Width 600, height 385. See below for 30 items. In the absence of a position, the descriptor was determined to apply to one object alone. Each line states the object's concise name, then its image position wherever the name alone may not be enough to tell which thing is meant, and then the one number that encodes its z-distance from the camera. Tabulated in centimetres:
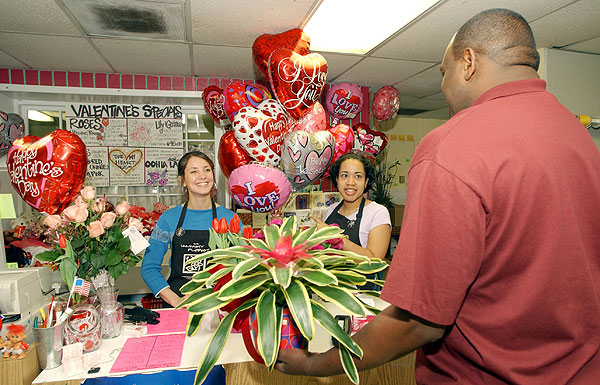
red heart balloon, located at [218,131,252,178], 285
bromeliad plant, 71
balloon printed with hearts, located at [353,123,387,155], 376
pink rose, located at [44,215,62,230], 132
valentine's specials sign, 385
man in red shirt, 61
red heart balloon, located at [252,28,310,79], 258
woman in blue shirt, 186
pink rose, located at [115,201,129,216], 146
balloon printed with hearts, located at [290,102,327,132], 291
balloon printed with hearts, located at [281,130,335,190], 256
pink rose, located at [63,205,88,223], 132
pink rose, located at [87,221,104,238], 132
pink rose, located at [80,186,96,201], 141
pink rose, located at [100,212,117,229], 135
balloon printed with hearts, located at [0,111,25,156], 323
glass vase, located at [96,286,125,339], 133
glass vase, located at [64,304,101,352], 121
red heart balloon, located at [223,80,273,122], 283
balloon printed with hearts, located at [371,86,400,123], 411
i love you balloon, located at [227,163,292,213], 254
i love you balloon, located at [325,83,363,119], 371
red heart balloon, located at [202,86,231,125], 338
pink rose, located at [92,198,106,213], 140
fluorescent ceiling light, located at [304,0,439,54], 225
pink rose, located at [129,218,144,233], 148
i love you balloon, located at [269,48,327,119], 254
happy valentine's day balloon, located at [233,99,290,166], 263
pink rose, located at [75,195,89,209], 135
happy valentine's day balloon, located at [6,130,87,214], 193
